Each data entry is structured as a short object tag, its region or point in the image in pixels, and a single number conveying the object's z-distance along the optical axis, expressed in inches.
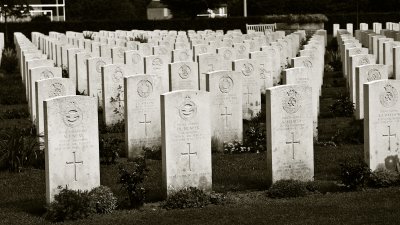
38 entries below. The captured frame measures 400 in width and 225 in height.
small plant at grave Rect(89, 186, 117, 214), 398.9
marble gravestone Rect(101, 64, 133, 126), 649.6
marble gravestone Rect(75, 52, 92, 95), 821.2
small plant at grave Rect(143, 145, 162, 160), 537.3
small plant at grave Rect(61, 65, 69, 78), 937.0
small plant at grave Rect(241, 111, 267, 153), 547.8
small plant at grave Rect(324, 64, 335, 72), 1088.8
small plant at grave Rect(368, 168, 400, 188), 433.7
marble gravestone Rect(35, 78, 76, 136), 546.1
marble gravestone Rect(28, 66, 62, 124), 641.6
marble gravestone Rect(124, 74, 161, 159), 540.7
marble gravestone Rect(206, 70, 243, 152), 555.2
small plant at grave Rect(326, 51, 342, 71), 1120.8
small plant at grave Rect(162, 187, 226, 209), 406.6
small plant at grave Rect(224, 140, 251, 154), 545.0
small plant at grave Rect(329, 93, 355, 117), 681.6
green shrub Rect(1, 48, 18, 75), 1213.7
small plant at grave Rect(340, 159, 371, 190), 428.8
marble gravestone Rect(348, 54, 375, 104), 689.0
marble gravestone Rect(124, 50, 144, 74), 739.4
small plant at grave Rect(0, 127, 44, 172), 504.7
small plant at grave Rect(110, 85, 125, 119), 648.4
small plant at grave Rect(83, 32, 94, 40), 1475.5
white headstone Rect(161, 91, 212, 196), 420.2
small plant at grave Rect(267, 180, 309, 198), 424.2
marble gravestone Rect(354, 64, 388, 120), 577.6
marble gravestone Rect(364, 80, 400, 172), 440.8
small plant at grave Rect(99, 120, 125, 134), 637.3
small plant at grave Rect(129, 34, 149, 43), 1291.8
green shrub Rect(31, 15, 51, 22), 2147.1
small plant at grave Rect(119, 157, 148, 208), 401.4
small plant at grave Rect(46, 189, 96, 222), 390.3
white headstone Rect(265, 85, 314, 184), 438.9
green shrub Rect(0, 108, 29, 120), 733.3
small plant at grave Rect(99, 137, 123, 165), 517.3
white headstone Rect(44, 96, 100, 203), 406.0
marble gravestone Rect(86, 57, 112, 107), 724.7
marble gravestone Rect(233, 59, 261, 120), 646.5
